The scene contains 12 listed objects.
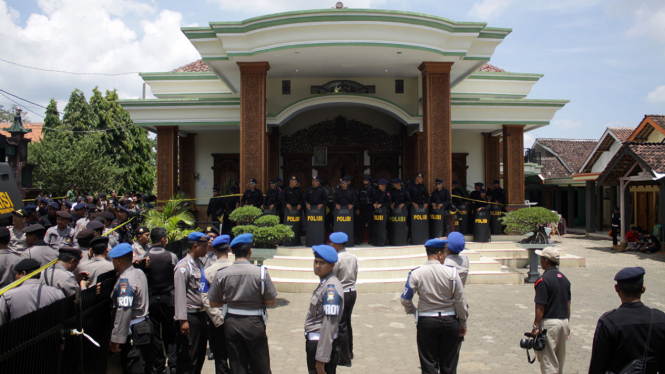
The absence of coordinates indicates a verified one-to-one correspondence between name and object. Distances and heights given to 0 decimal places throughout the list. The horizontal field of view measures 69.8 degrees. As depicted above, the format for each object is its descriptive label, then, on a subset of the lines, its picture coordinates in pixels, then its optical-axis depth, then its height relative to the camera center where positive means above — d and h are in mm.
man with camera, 4656 -1159
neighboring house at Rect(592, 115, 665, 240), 16094 +810
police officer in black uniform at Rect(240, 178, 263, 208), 11820 +33
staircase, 9633 -1538
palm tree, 9523 -486
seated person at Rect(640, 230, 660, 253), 16094 -1663
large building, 12031 +2990
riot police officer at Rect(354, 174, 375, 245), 11938 -283
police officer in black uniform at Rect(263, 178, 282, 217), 11766 -67
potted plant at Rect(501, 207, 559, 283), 10633 -679
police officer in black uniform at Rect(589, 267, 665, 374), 2977 -904
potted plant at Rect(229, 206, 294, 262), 9109 -686
